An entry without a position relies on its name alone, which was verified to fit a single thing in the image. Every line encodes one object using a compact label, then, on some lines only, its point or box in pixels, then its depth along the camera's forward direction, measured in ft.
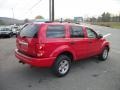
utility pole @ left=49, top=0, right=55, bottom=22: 29.75
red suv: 8.55
